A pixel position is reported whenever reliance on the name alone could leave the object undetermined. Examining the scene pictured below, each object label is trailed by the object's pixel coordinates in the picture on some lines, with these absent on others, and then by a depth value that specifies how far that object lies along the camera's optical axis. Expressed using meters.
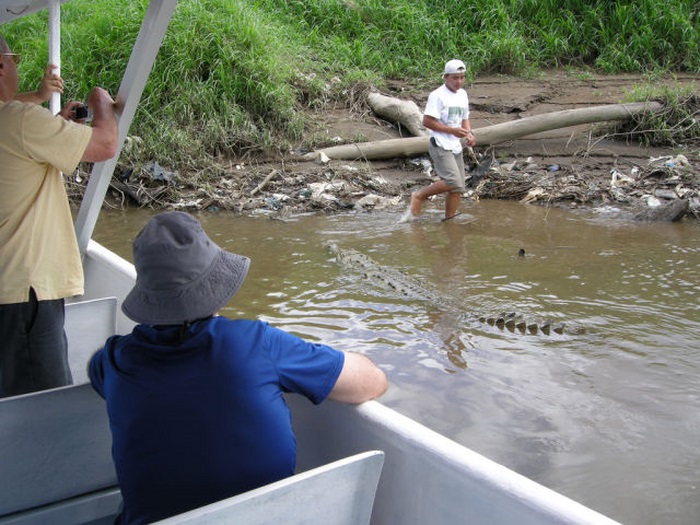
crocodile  4.85
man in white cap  7.56
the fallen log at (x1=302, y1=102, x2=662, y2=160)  9.77
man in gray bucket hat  1.80
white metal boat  1.74
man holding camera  2.48
